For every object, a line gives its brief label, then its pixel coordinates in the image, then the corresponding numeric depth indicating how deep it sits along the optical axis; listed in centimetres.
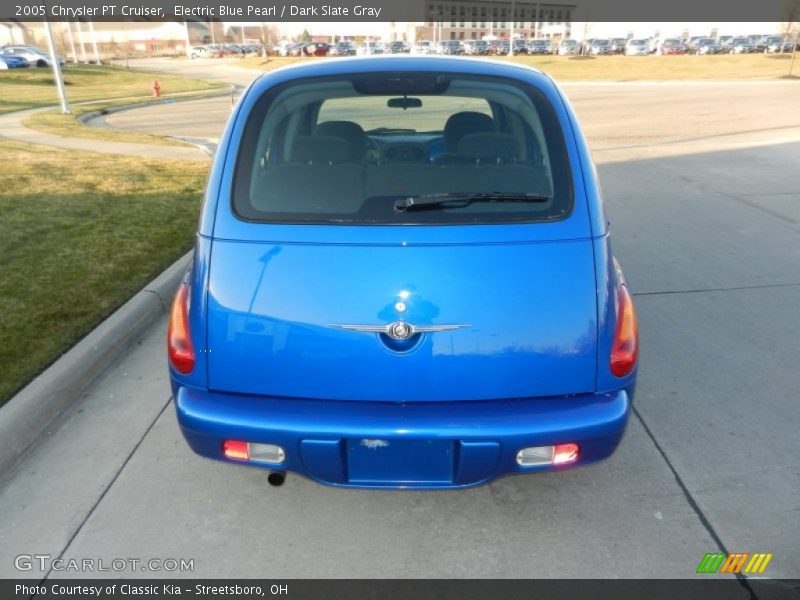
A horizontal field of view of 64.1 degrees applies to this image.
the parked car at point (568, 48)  6038
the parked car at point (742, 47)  5503
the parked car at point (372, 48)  5384
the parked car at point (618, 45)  5928
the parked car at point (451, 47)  5738
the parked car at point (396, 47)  5341
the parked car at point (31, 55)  4184
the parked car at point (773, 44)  5172
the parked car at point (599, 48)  5932
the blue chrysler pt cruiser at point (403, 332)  213
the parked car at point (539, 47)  6053
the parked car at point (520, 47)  6000
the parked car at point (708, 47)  5622
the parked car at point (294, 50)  6744
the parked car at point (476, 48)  5697
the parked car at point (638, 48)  5688
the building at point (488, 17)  10679
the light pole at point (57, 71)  1697
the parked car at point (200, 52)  7644
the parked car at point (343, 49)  5825
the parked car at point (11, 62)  3838
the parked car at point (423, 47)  5597
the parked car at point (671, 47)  5656
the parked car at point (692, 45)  5725
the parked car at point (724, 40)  5689
